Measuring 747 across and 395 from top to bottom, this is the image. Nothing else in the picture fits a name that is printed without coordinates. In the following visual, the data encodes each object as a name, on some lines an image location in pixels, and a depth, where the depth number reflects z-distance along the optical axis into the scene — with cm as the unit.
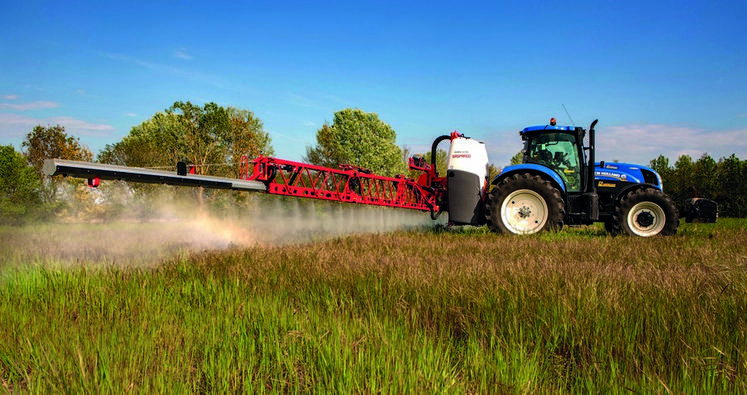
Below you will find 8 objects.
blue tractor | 885
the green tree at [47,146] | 2762
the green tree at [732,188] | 4184
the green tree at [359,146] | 3669
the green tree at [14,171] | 2409
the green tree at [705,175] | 4788
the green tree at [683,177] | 4912
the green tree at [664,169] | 5016
